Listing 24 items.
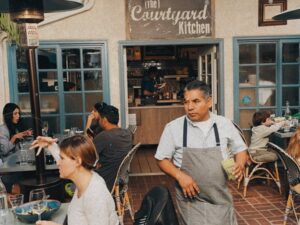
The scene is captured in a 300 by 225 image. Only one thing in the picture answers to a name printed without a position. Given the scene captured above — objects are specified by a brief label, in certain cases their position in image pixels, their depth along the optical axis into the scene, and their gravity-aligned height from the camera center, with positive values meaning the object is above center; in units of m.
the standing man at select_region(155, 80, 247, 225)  2.63 -0.56
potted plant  5.65 +0.80
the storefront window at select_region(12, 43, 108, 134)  6.42 -0.04
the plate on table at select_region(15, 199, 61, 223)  2.58 -0.88
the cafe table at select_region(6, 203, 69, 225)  2.65 -0.95
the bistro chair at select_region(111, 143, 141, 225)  4.16 -1.24
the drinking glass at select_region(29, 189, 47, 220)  2.54 -0.79
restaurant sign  6.41 +0.96
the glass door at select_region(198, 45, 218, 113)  6.85 +0.16
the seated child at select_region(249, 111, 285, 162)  5.66 -0.86
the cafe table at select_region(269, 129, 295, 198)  5.55 -1.08
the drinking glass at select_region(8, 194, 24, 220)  2.67 -0.82
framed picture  6.57 +1.06
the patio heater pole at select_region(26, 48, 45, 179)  3.20 -0.10
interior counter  8.84 -0.98
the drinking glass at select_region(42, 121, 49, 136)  5.44 -0.69
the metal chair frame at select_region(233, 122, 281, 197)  5.52 -1.45
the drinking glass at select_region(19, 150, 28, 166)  4.30 -0.86
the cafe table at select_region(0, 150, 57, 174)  4.10 -0.91
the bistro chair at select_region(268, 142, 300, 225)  4.10 -1.08
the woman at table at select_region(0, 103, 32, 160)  5.25 -0.64
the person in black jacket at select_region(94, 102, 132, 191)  4.19 -0.73
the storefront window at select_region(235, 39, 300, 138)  6.74 -0.06
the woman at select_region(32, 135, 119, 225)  2.20 -0.62
